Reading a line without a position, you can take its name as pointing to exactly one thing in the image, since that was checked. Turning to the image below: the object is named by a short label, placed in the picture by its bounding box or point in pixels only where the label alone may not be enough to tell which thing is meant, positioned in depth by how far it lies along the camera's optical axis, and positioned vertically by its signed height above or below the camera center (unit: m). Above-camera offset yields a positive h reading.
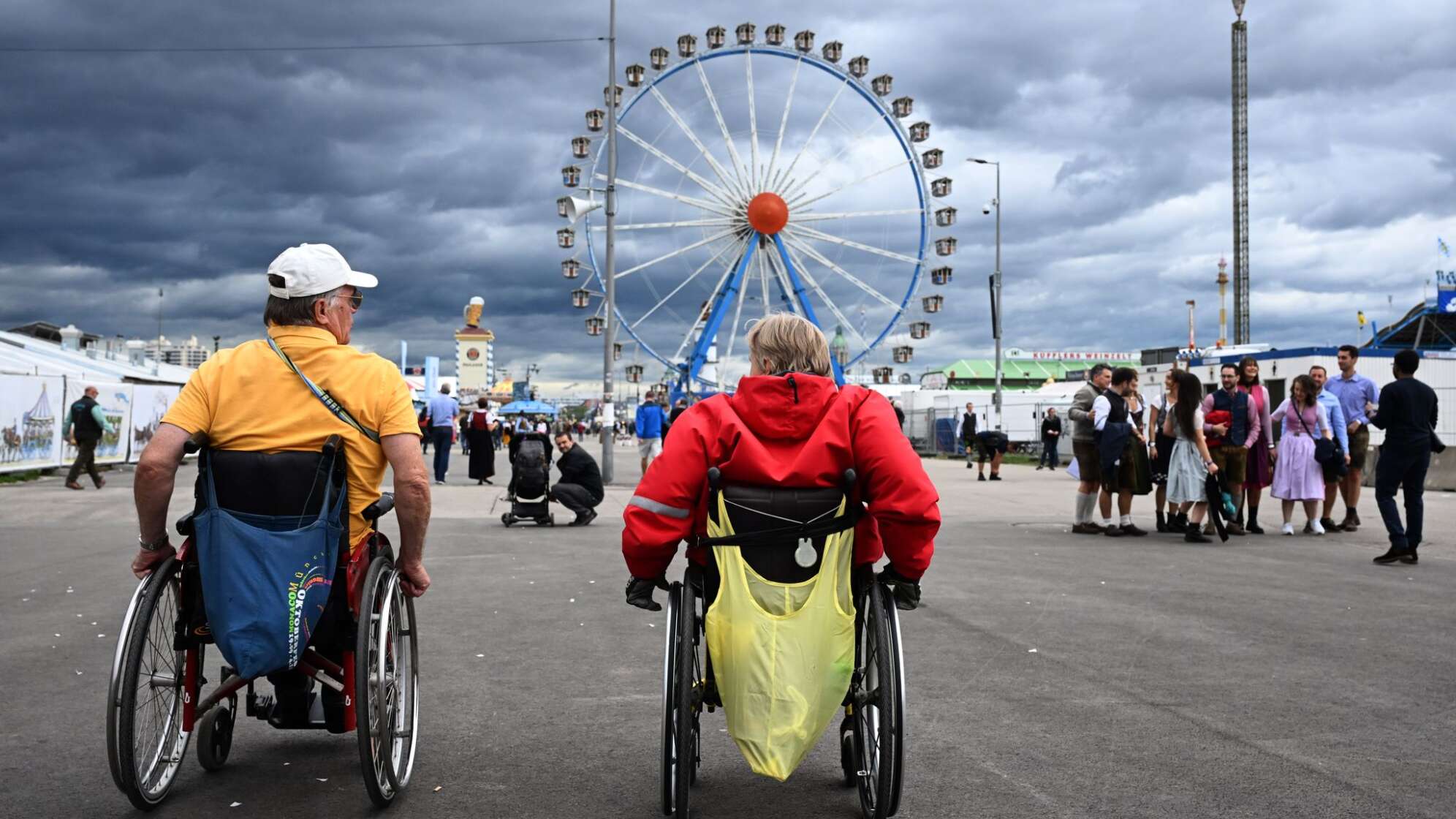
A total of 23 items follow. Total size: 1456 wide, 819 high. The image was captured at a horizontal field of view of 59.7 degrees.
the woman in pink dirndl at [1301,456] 12.79 +0.01
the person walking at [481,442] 22.00 +0.06
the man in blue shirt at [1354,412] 13.28 +0.48
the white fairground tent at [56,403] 21.06 +0.69
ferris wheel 34.22 +6.40
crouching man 14.42 -0.42
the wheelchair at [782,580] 3.41 -0.54
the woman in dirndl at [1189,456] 11.95 +0.00
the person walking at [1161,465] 12.67 -0.10
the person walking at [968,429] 26.87 +0.52
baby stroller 14.20 -0.45
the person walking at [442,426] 21.70 +0.33
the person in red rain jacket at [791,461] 3.47 -0.03
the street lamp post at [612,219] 24.67 +4.57
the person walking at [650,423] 23.55 +0.45
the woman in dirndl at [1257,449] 12.86 +0.08
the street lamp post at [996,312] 43.53 +4.82
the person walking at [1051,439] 23.81 +0.31
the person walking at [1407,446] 10.21 +0.10
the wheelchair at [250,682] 3.51 -0.67
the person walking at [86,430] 19.02 +0.14
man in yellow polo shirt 3.67 +0.10
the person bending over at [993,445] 24.16 +0.14
